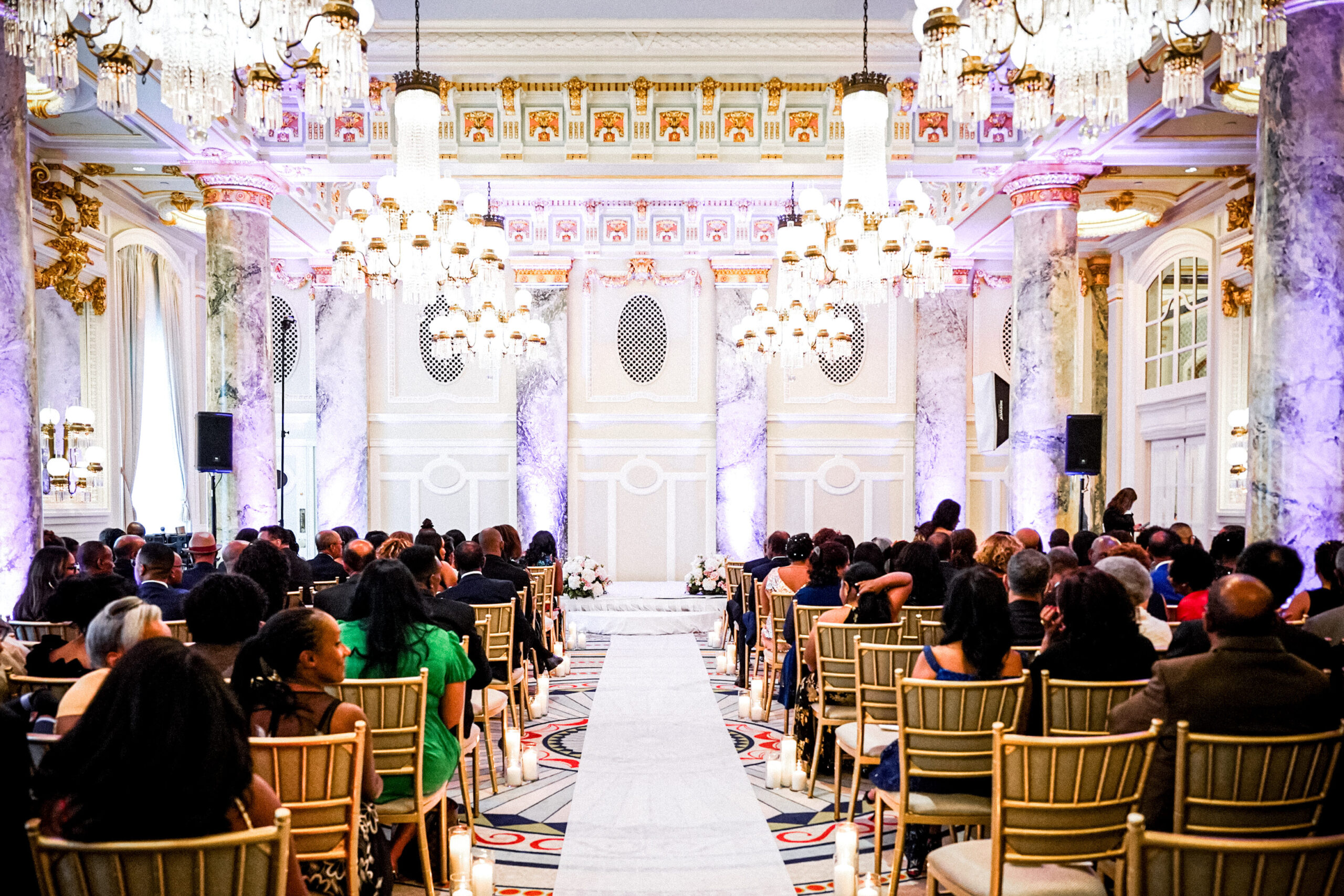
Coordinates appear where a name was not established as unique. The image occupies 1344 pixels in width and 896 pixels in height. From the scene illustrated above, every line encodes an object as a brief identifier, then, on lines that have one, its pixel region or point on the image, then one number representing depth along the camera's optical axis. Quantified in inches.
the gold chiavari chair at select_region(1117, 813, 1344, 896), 81.1
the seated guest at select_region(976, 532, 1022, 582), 236.4
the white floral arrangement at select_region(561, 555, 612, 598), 488.1
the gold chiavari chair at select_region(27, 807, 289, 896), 83.2
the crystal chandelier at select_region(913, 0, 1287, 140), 183.5
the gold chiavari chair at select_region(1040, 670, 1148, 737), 140.3
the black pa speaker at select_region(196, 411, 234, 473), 385.4
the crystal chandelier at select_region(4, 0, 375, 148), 184.4
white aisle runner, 171.6
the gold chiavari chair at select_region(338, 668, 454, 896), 145.8
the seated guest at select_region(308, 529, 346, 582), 318.3
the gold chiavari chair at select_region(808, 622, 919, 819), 200.4
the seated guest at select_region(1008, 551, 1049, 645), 180.9
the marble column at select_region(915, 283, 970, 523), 603.2
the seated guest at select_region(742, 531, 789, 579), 338.0
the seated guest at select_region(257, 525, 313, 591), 280.2
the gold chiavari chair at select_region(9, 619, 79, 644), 161.9
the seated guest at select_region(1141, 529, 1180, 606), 272.1
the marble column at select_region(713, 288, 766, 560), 599.8
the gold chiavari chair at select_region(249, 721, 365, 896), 114.3
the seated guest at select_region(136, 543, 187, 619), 213.6
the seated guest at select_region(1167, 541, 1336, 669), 179.3
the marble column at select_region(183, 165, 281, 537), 396.5
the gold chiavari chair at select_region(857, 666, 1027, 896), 143.1
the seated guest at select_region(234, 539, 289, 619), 221.0
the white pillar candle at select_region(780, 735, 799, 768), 218.5
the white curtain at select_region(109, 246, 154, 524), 476.1
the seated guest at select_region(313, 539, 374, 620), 216.1
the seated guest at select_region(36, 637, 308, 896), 81.7
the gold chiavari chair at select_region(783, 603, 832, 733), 237.9
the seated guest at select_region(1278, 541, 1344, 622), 199.9
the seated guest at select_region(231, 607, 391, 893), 120.0
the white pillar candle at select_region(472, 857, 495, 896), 145.5
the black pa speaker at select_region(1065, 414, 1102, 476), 378.9
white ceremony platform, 462.0
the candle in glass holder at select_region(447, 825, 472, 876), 145.6
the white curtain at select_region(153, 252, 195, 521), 523.8
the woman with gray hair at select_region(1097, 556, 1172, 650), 179.8
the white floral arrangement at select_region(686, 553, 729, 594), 504.7
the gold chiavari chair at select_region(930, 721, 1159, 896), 114.9
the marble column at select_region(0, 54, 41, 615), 234.2
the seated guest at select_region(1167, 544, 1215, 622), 215.3
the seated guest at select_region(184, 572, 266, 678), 141.2
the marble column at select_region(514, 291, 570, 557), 593.9
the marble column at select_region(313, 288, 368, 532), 597.6
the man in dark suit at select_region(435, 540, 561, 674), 257.9
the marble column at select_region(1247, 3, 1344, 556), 233.0
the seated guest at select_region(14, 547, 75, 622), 215.2
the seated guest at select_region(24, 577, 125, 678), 157.4
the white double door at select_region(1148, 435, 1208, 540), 493.7
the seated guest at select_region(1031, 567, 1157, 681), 141.5
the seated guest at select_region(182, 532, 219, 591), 281.6
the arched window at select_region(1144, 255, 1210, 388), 489.7
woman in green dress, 156.3
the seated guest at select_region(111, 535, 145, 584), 291.3
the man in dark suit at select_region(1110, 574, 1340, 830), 114.5
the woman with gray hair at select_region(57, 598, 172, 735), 121.2
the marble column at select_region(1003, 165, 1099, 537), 387.2
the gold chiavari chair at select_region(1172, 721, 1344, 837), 109.7
